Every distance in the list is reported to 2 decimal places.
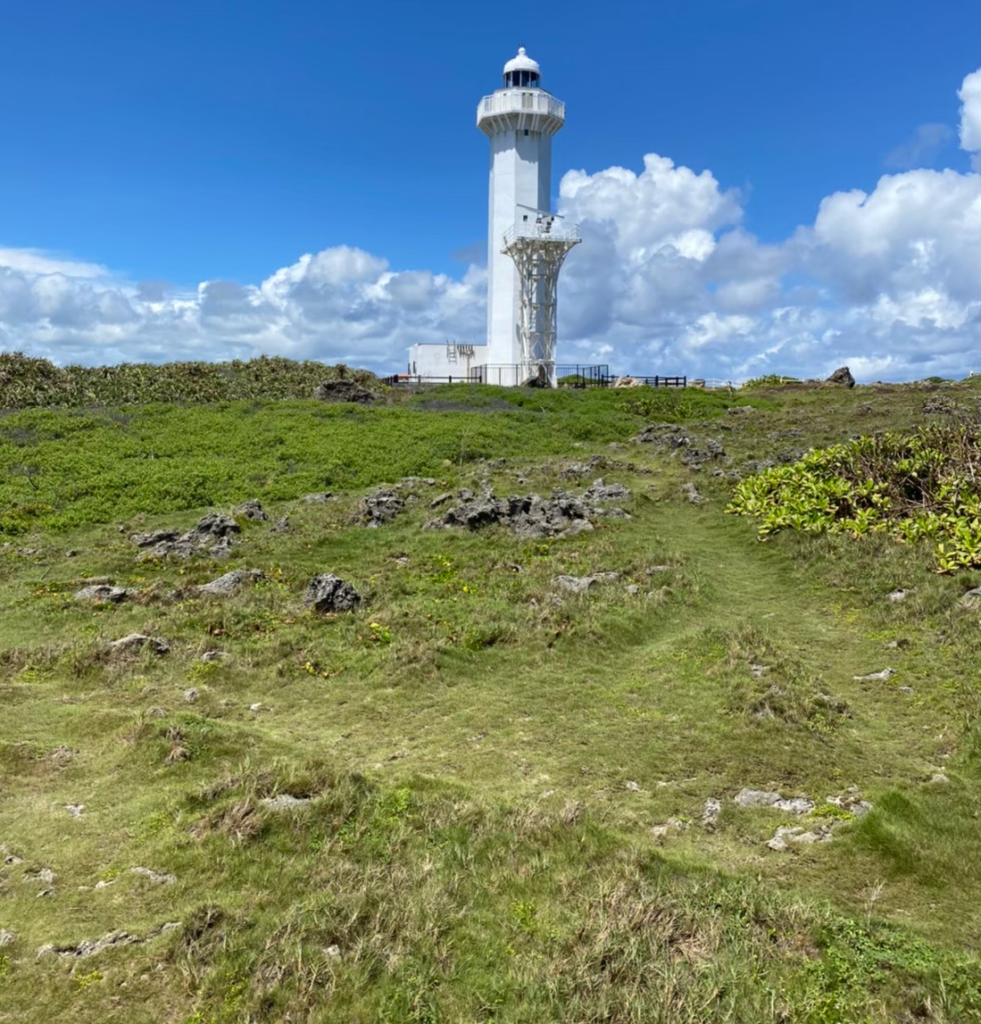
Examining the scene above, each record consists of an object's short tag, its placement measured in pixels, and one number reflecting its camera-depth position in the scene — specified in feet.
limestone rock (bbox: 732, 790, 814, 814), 25.11
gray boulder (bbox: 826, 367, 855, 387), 201.92
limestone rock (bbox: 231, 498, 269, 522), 68.95
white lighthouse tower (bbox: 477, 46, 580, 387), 181.47
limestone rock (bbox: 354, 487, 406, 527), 67.62
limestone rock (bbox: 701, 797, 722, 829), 24.59
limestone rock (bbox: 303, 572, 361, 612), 45.27
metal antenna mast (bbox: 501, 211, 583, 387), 178.07
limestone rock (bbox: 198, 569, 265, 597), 48.32
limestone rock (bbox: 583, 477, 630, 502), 71.61
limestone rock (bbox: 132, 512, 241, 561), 57.67
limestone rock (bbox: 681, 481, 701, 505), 75.20
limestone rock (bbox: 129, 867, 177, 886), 20.35
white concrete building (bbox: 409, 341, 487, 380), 205.57
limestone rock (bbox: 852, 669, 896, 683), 35.81
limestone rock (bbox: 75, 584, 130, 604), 47.41
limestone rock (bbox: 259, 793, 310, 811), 23.24
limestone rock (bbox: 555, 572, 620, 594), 47.39
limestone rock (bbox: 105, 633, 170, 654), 38.73
